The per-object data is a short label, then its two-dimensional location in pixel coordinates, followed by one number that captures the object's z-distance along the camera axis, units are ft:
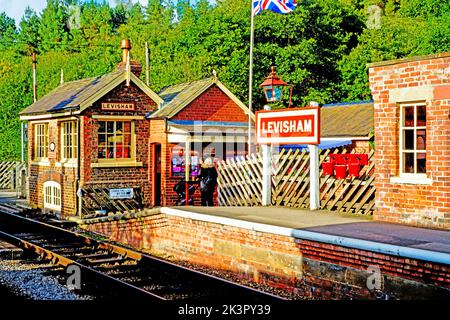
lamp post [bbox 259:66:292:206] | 47.24
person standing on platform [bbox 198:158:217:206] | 51.19
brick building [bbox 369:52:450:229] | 33.88
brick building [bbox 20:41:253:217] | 57.72
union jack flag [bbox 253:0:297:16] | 60.13
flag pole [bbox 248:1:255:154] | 60.47
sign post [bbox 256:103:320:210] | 42.93
